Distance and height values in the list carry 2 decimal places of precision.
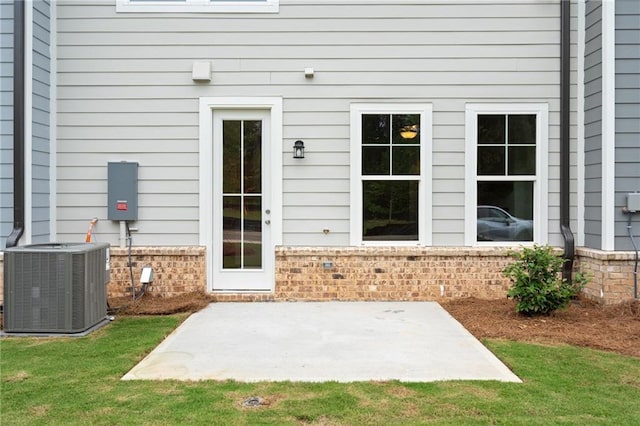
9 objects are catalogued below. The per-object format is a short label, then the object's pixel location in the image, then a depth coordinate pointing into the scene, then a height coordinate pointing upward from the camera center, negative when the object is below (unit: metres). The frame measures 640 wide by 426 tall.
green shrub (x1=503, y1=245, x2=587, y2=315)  5.12 -0.76
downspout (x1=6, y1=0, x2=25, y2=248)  5.62 +1.10
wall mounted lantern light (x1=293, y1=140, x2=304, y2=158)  6.23 +0.77
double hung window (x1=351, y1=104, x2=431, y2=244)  6.27 +0.48
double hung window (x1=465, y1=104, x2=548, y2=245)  6.28 +0.50
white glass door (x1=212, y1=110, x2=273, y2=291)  6.39 +0.16
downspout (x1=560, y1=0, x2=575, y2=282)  6.20 +1.17
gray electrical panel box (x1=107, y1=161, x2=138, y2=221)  6.20 +0.23
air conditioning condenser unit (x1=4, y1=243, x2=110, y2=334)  4.71 -0.78
